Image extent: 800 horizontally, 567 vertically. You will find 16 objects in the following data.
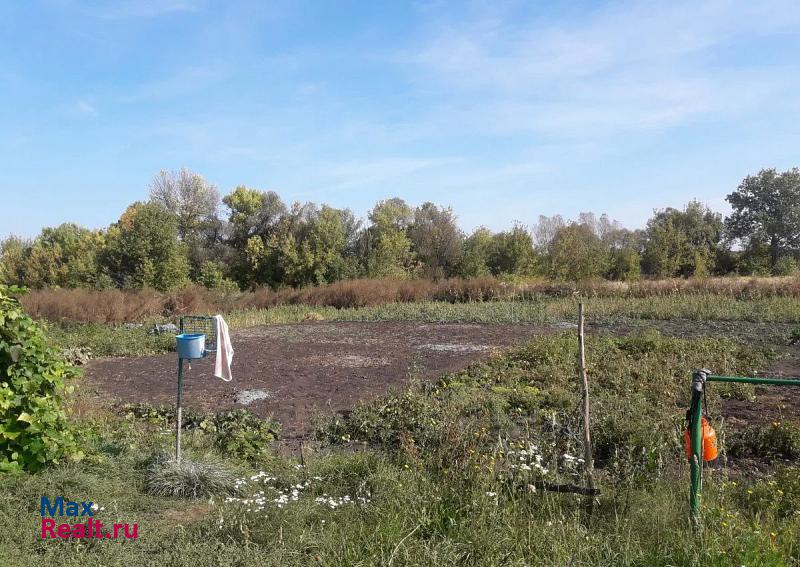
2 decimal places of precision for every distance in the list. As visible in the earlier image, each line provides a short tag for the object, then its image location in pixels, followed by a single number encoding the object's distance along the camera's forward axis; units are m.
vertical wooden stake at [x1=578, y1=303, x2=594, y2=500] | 3.71
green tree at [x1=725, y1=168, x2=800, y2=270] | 42.47
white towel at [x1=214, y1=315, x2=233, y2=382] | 4.50
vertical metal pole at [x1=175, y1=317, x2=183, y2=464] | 4.59
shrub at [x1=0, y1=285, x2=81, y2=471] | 4.26
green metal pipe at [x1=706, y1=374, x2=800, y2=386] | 3.20
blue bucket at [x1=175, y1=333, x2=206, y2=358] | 4.39
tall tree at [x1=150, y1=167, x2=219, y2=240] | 46.19
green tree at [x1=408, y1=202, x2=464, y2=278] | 38.56
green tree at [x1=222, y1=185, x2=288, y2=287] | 44.16
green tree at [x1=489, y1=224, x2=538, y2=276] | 33.59
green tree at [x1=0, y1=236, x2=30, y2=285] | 45.31
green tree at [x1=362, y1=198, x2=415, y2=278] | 30.12
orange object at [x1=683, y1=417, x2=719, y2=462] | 3.40
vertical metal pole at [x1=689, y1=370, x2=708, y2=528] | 3.30
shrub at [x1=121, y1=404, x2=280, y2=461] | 5.48
